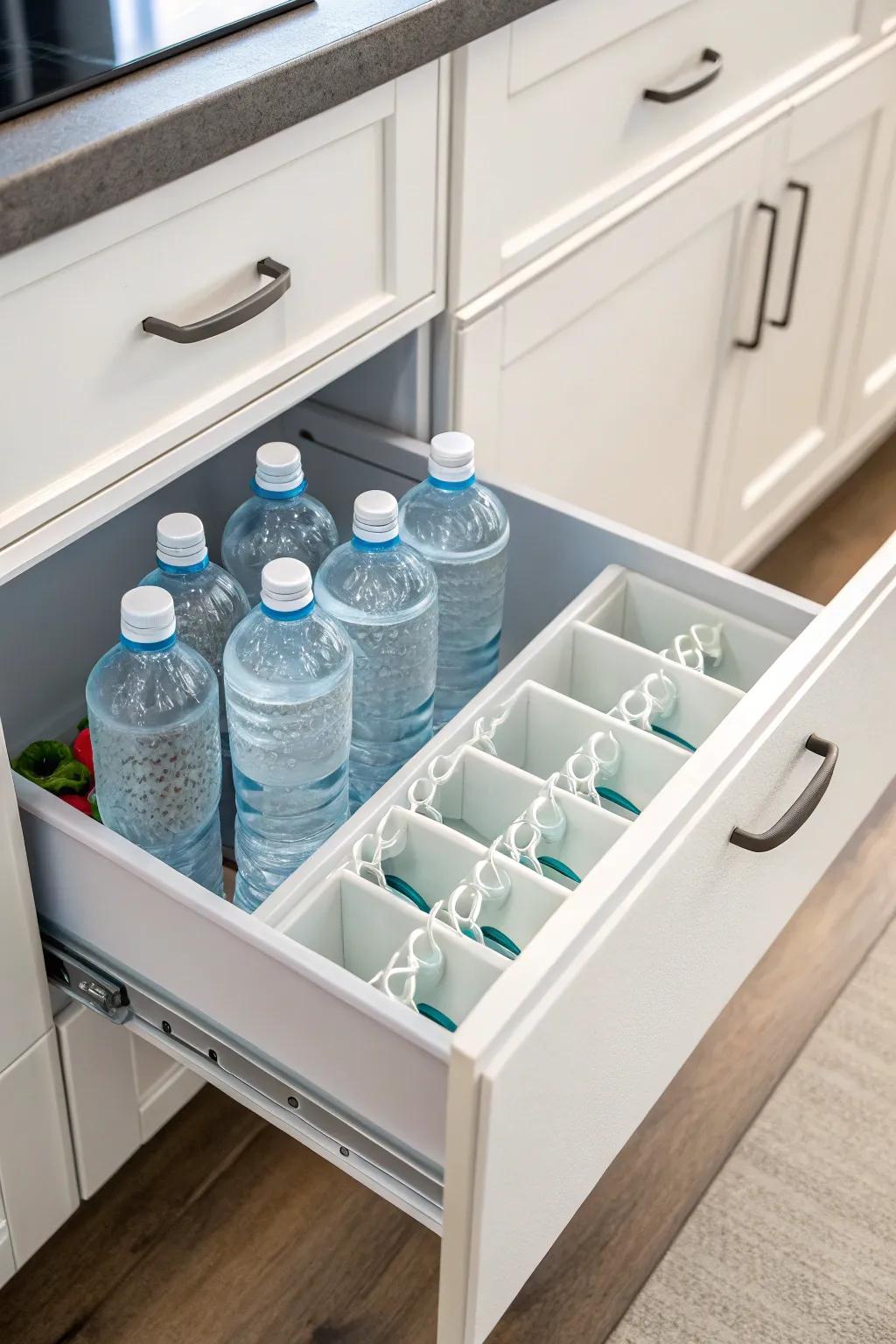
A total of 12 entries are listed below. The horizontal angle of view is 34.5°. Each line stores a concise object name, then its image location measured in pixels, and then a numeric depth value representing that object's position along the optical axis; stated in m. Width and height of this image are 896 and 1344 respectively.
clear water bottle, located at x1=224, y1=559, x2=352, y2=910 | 0.94
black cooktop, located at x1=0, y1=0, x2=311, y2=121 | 0.78
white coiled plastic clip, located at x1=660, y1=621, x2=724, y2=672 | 1.05
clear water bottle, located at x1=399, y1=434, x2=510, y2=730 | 1.09
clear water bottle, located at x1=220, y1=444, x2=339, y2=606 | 1.09
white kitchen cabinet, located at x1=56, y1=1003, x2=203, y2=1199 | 1.02
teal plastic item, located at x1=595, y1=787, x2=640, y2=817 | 0.97
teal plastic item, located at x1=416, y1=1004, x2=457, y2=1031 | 0.85
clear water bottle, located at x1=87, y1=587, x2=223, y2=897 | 0.92
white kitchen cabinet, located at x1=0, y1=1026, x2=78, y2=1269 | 0.98
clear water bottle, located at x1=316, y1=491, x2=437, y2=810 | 1.01
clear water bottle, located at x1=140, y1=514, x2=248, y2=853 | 1.00
